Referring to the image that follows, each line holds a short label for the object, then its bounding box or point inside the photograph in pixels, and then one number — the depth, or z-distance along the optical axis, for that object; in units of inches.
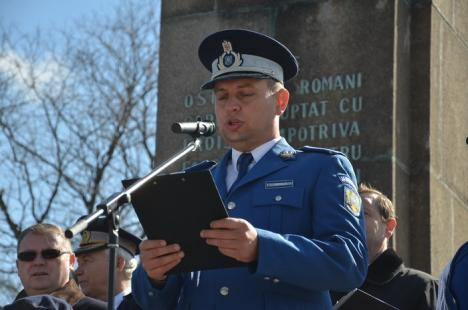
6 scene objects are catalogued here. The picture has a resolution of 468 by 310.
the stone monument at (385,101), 554.9
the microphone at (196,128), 308.9
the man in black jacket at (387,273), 407.6
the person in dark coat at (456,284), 264.3
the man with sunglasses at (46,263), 442.8
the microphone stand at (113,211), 277.9
